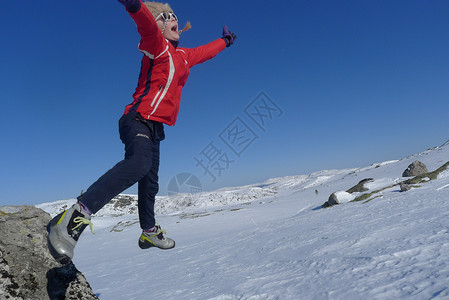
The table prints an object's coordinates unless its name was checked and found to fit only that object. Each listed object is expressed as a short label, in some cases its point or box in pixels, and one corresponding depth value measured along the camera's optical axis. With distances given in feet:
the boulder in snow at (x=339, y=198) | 25.82
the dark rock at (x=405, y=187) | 20.70
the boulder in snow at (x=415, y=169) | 36.29
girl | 5.43
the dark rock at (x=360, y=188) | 30.72
